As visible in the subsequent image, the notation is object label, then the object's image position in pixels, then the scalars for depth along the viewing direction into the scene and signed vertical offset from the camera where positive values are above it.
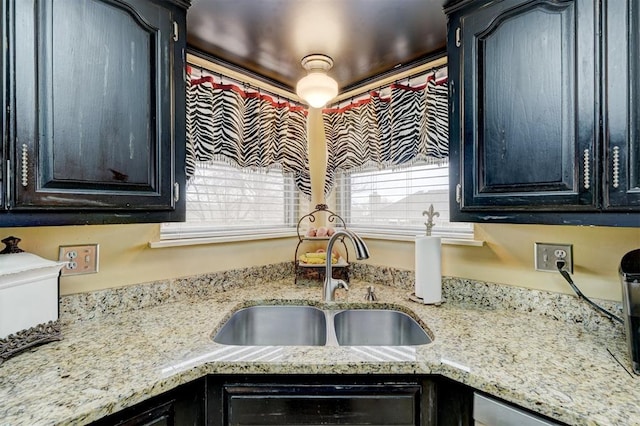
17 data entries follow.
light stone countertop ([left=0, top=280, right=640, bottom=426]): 0.73 -0.42
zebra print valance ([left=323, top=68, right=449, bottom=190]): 1.60 +0.47
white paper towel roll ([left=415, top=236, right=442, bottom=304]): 1.44 -0.24
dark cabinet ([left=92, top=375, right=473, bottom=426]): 0.95 -0.55
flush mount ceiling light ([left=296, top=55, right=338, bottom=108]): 1.55 +0.61
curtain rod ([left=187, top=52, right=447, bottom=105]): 1.65 +0.76
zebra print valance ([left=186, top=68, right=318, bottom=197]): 1.58 +0.46
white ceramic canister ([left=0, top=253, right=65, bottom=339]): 0.90 -0.23
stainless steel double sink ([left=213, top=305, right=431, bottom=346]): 1.44 -0.52
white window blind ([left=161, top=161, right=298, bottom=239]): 1.66 +0.06
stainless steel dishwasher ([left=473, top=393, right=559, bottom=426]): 0.78 -0.51
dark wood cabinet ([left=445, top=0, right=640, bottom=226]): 0.91 +0.32
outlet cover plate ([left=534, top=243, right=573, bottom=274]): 1.25 -0.17
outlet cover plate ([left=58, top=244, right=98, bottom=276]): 1.21 -0.17
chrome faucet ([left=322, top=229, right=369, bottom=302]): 1.54 -0.33
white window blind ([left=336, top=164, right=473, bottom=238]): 1.69 +0.08
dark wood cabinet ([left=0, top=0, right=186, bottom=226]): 0.88 +0.32
